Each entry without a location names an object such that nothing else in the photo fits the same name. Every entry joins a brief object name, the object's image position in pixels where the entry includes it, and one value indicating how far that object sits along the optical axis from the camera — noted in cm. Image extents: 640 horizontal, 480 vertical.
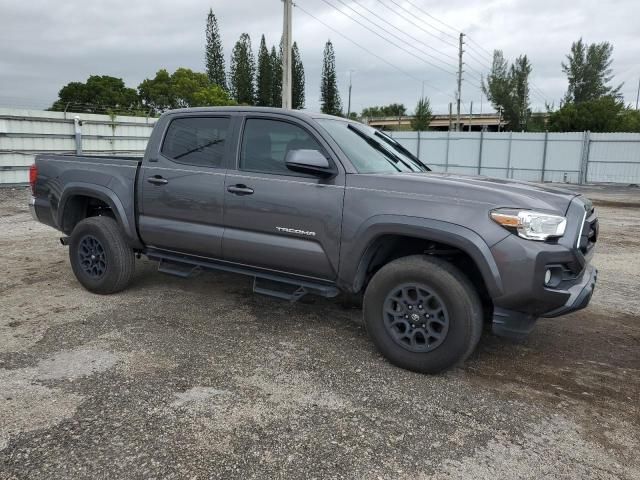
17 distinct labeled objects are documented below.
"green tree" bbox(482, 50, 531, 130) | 5725
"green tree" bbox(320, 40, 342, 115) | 6338
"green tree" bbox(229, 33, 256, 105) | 6218
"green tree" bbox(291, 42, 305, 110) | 5975
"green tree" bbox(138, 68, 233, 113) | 5647
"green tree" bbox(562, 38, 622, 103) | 5634
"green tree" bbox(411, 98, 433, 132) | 6000
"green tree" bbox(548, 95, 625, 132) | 3784
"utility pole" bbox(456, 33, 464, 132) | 5172
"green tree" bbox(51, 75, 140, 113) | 6053
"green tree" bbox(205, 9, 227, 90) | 5859
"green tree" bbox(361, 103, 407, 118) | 8800
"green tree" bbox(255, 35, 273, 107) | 6166
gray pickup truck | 325
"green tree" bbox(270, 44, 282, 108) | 6289
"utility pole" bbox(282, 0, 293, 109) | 1764
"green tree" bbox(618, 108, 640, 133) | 3962
